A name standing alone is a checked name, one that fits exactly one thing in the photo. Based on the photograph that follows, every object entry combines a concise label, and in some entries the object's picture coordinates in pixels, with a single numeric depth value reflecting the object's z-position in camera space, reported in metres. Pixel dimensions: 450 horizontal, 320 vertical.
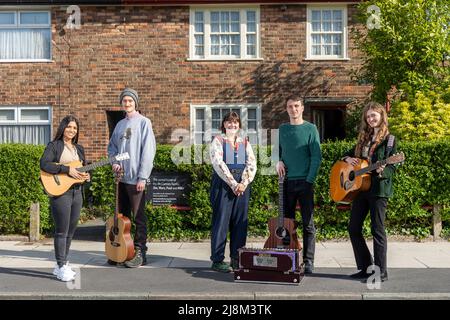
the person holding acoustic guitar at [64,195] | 7.04
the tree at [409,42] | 12.28
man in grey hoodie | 7.71
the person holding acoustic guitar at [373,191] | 6.79
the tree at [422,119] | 11.13
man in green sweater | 7.19
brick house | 15.72
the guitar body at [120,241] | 7.63
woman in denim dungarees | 7.40
